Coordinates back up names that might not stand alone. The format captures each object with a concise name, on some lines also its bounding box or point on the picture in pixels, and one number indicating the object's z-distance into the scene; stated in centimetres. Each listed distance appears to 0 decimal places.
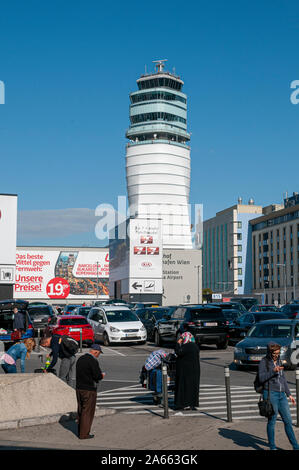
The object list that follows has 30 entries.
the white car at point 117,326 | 2936
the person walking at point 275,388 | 870
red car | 2861
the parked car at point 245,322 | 2848
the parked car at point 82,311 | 3850
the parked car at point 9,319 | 2589
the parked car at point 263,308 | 4402
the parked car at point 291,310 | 3508
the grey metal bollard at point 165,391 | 1157
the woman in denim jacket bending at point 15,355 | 1398
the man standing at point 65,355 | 1312
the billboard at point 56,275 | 10950
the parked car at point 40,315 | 3644
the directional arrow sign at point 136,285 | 9394
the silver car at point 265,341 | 1853
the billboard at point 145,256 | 9425
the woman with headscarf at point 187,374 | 1220
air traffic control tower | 14562
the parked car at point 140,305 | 4756
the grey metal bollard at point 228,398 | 1099
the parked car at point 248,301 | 5981
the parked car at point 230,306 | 3928
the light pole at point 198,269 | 10311
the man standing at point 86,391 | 991
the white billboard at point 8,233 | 4488
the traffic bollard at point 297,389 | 1029
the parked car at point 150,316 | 3247
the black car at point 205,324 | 2578
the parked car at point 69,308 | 4534
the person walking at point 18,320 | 2538
